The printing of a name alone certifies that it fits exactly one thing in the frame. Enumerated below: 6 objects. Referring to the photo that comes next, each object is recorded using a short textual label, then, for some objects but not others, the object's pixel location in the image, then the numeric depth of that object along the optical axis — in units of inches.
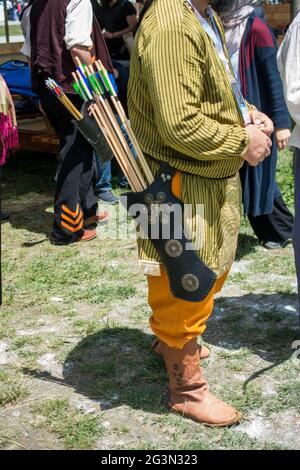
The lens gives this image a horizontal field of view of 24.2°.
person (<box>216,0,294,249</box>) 164.7
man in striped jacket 93.5
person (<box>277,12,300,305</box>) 113.0
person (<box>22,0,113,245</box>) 187.2
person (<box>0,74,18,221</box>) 193.0
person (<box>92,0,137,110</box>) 288.7
